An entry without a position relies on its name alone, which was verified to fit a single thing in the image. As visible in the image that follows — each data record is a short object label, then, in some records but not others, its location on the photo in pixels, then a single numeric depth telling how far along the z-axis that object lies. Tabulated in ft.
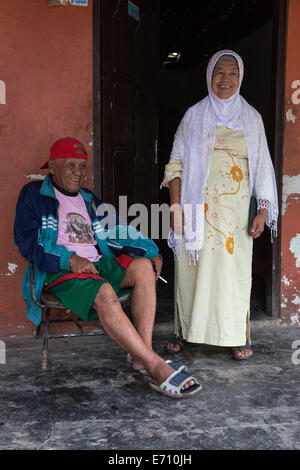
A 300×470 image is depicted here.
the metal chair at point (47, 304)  8.39
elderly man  7.63
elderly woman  9.40
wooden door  11.53
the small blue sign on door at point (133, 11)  12.26
